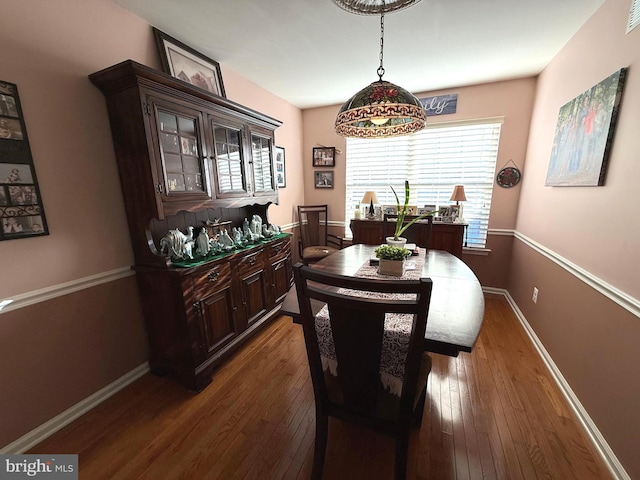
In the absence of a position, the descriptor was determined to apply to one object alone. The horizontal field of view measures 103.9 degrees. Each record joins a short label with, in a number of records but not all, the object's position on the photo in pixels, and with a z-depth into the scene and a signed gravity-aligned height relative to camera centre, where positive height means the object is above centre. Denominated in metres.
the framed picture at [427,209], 3.24 -0.25
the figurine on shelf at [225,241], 2.07 -0.40
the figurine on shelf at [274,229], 2.70 -0.40
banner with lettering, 3.04 +1.03
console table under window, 2.54 -0.52
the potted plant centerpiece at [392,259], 1.53 -0.42
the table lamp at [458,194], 2.95 -0.06
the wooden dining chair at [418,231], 2.46 -0.41
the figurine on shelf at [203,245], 1.88 -0.39
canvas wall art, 1.46 +0.35
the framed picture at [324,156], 3.77 +0.52
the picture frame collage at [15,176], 1.22 +0.10
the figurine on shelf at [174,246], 1.72 -0.36
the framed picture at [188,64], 1.87 +1.04
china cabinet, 1.51 -0.03
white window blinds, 3.07 +0.32
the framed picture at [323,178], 3.86 +0.19
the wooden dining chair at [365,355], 0.78 -0.63
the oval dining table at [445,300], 0.95 -0.55
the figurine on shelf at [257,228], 2.48 -0.35
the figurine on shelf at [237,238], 2.22 -0.40
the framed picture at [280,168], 3.35 +0.32
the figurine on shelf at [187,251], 1.75 -0.40
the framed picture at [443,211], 3.12 -0.27
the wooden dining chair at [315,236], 3.46 -0.68
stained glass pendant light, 1.35 +0.49
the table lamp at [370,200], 3.39 -0.13
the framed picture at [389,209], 3.54 -0.26
